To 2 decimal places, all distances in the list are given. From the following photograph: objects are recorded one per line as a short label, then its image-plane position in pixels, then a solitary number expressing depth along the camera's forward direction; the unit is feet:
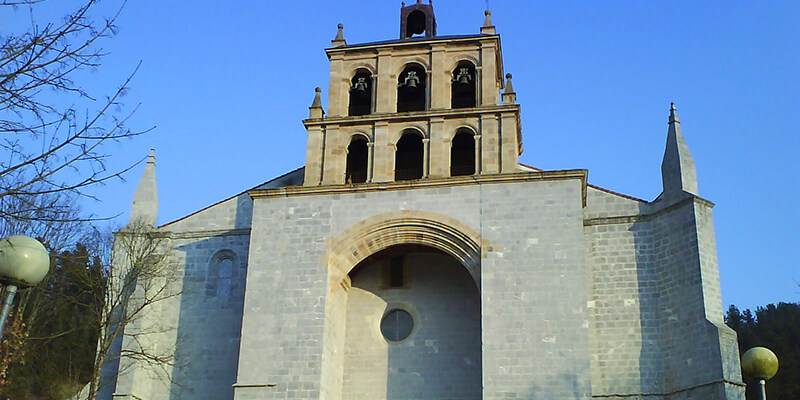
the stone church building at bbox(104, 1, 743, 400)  66.39
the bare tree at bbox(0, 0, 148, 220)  27.27
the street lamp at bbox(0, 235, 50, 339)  26.22
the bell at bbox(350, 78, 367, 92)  80.33
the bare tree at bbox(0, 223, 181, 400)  67.97
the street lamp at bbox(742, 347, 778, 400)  37.76
